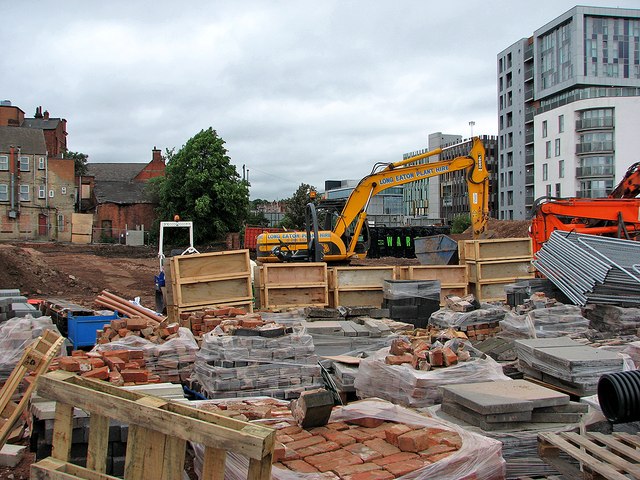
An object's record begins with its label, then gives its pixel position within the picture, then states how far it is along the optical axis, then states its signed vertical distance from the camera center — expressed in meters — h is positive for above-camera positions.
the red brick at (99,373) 6.47 -1.48
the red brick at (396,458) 4.63 -1.73
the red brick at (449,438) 4.88 -1.69
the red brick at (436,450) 4.70 -1.71
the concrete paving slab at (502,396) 5.25 -1.51
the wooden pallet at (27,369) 5.81 -1.30
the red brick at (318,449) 4.83 -1.73
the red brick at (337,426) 5.37 -1.72
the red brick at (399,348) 6.98 -1.36
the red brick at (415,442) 4.75 -1.65
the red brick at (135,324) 8.72 -1.30
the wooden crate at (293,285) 12.25 -1.09
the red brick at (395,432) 4.91 -1.63
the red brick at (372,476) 4.37 -1.75
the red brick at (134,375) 6.93 -1.61
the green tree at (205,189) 43.47 +3.01
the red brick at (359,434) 5.08 -1.72
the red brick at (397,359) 6.68 -1.41
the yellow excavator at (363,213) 16.59 +0.42
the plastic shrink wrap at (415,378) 6.31 -1.57
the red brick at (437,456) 4.60 -1.71
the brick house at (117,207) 52.75 +2.20
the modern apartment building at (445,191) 80.62 +5.67
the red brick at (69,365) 6.56 -1.40
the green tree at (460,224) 59.55 +0.34
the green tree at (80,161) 71.04 +8.87
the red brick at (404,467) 4.45 -1.74
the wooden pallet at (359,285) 12.70 -1.15
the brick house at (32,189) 50.19 +3.73
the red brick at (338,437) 5.02 -1.72
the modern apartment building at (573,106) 54.78 +11.24
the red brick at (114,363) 7.16 -1.52
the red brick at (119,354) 7.55 -1.49
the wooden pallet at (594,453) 4.25 -1.67
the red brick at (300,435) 5.18 -1.73
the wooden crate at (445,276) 13.03 -1.02
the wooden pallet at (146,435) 3.34 -1.14
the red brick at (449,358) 6.53 -1.37
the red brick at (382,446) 4.80 -1.73
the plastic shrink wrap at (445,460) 4.47 -1.74
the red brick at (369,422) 5.39 -1.69
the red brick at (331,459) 4.61 -1.74
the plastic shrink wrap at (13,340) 8.15 -1.43
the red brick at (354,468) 4.47 -1.75
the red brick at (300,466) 4.53 -1.75
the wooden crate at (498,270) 13.64 -0.95
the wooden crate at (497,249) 13.71 -0.49
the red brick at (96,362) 6.98 -1.47
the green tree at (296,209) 50.06 +1.84
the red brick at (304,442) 4.96 -1.73
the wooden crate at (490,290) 13.65 -1.40
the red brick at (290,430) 5.28 -1.72
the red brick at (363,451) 4.70 -1.73
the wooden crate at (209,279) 11.12 -0.87
